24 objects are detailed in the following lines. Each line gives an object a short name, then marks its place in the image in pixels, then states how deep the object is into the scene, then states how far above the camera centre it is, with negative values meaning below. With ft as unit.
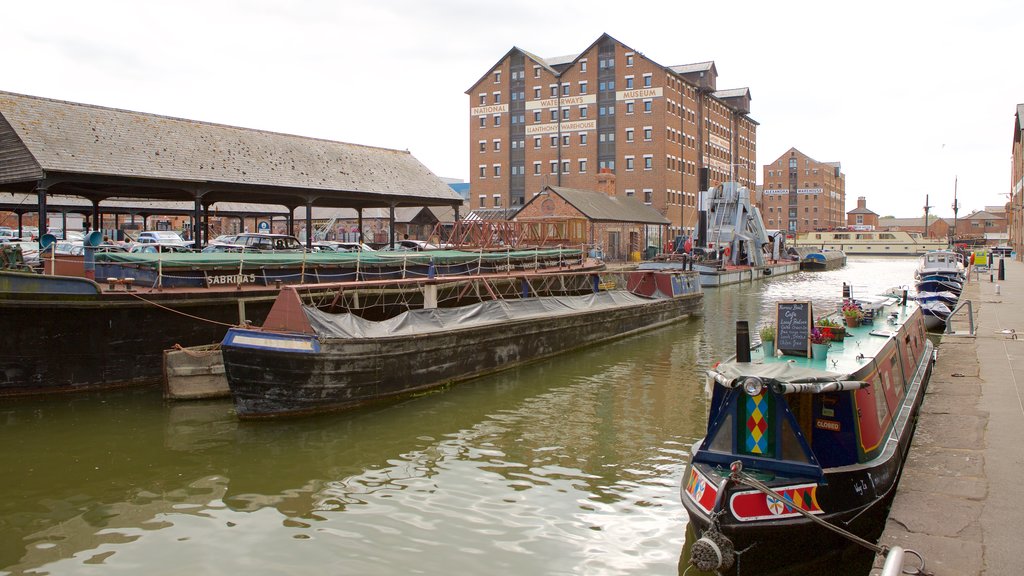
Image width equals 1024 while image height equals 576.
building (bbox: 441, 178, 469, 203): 366.59 +37.93
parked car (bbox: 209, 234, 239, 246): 105.12 +3.41
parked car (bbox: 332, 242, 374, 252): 113.09 +2.40
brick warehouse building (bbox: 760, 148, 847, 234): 457.68 +43.24
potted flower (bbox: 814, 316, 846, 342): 38.47 -3.50
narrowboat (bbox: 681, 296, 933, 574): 26.05 -7.84
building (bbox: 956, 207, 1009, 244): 504.84 +26.05
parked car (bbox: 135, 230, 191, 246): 119.31 +4.08
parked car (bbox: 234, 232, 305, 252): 97.50 +2.58
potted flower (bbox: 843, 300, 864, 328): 44.47 -3.27
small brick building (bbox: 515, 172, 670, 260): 197.16 +12.95
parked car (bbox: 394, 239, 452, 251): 116.28 +2.62
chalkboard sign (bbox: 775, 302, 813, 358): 34.47 -3.13
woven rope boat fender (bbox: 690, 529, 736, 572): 25.20 -10.00
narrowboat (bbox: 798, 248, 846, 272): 247.91 -0.07
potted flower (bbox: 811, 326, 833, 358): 33.71 -3.72
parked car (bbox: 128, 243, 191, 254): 90.74 +1.69
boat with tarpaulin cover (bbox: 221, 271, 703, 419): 49.47 -6.66
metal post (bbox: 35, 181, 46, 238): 73.61 +5.87
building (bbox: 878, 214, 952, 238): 509.76 +27.29
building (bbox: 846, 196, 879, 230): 540.85 +32.43
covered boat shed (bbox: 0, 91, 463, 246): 75.66 +12.20
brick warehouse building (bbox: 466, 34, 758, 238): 244.01 +47.04
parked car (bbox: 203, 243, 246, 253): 90.23 +1.71
